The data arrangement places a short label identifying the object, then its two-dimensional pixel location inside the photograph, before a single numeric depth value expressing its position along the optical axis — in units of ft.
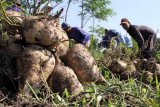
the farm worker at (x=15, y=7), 10.10
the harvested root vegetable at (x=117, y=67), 11.67
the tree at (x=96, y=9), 46.69
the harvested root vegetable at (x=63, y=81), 8.55
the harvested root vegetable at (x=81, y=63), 9.20
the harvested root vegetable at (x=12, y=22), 9.11
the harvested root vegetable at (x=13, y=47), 8.88
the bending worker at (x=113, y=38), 14.64
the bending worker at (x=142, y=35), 13.53
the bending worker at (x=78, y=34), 11.98
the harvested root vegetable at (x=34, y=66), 8.26
